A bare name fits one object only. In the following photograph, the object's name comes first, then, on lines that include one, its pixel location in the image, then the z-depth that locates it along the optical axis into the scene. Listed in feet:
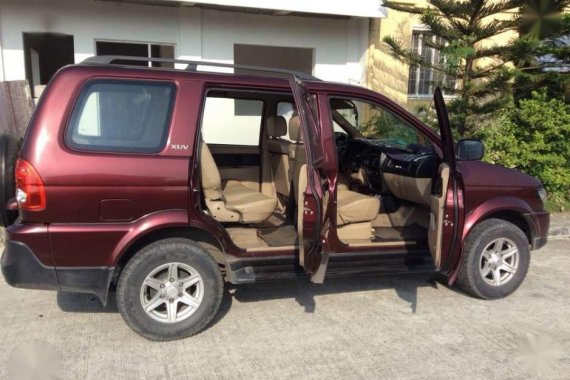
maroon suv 11.03
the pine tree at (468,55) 25.25
